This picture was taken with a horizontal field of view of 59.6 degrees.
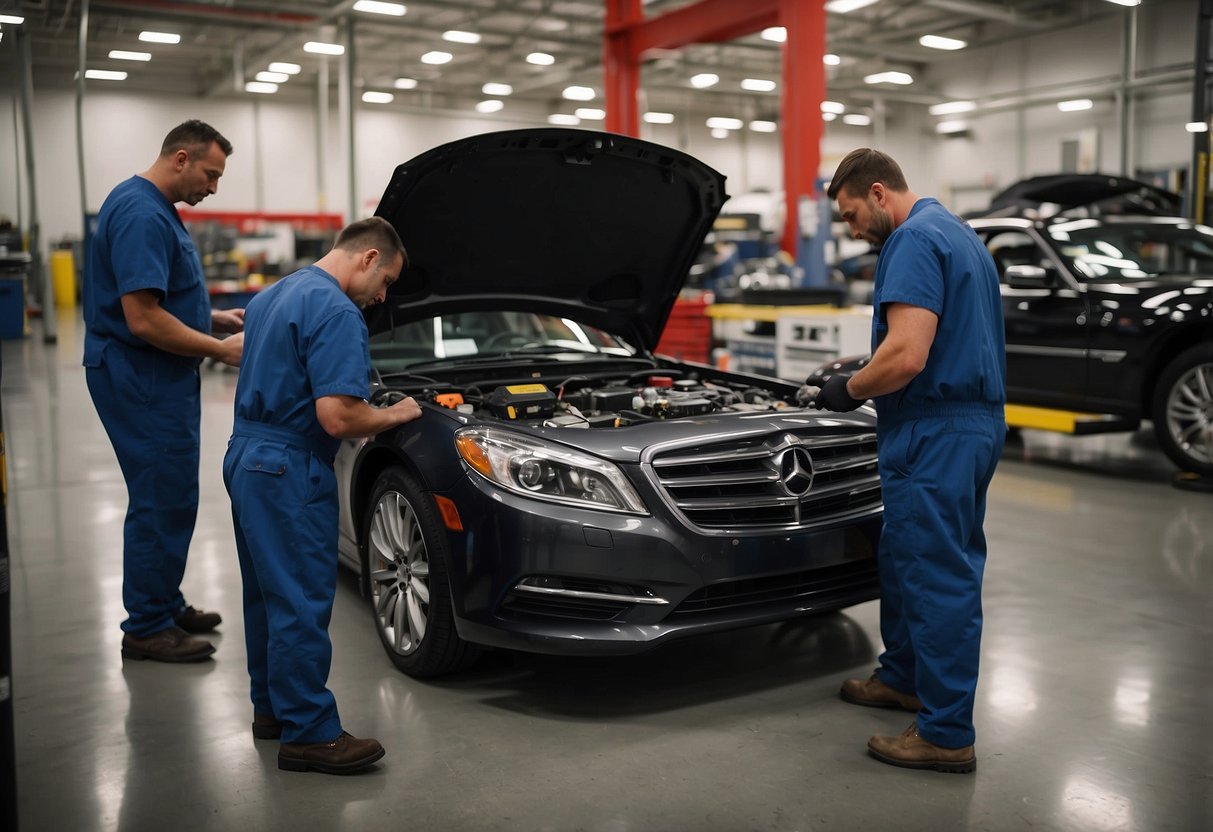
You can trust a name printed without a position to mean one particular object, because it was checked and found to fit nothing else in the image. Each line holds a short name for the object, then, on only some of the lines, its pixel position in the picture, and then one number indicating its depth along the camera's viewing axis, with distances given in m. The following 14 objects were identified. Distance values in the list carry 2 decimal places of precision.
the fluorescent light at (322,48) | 19.52
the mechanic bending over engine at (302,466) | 2.55
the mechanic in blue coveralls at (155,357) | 3.34
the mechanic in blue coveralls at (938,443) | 2.60
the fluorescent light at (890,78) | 24.38
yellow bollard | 23.38
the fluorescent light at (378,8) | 17.05
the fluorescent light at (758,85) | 25.48
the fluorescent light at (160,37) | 21.08
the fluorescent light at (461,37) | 20.36
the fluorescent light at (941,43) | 21.25
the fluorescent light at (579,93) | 26.34
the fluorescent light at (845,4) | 15.75
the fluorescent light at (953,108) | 23.92
